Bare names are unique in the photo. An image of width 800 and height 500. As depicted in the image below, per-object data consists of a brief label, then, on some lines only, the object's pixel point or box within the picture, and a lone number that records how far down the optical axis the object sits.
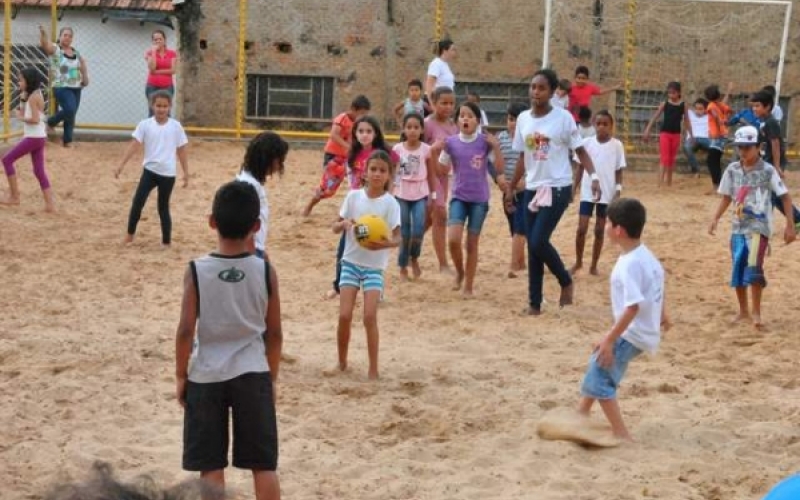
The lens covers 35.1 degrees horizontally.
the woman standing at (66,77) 17.66
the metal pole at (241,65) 19.55
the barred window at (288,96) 20.53
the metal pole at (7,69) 17.16
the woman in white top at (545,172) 9.87
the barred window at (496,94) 20.66
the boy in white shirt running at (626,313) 6.51
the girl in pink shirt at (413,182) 10.97
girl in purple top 10.59
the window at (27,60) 19.38
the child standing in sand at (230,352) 5.08
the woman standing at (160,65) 17.97
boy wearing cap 9.65
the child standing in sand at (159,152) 12.17
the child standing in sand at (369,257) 7.82
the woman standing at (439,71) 15.82
